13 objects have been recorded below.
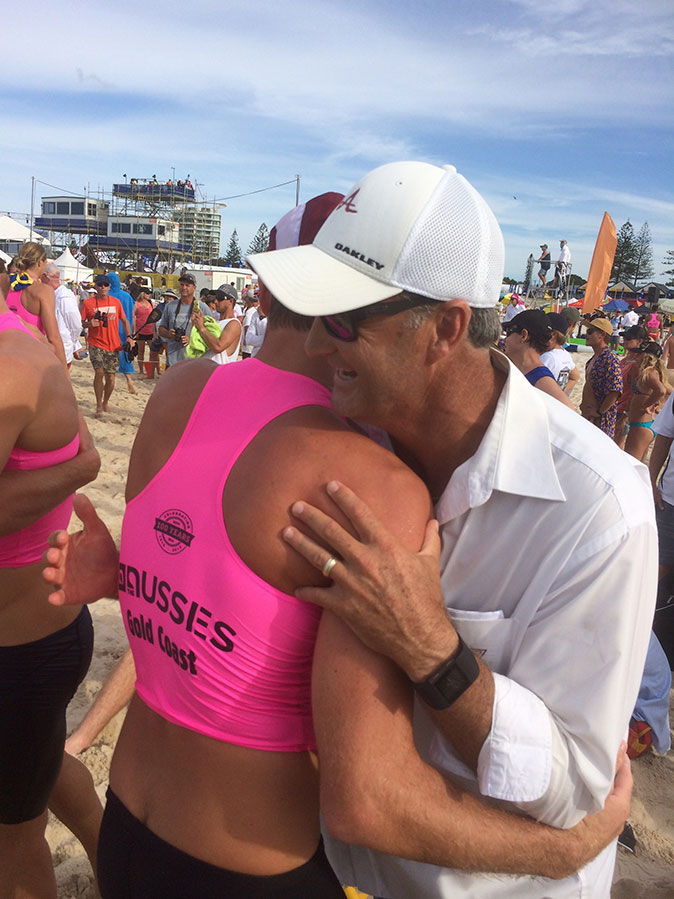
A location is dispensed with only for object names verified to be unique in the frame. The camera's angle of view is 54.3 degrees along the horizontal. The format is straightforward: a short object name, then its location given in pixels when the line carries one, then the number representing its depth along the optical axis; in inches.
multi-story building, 3769.2
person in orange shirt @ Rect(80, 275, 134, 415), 373.1
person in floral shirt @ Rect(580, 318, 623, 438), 293.1
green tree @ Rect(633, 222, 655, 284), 3070.9
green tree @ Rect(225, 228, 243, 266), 4552.2
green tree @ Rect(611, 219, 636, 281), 2957.7
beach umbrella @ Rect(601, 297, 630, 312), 1418.6
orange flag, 705.0
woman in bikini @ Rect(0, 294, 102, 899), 74.2
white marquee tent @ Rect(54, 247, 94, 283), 1069.1
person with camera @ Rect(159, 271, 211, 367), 376.2
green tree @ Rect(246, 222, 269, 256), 4151.1
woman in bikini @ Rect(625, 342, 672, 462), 293.0
